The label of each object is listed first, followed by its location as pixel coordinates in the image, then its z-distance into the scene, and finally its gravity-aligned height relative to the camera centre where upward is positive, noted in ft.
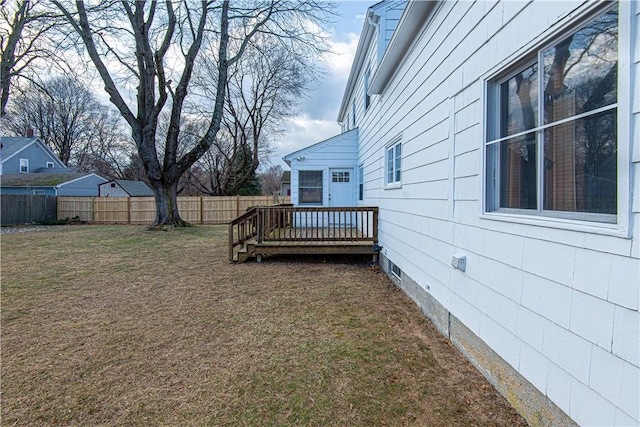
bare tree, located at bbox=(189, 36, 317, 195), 74.30 +24.55
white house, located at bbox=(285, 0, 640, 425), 4.82 +0.19
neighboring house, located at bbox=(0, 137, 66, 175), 83.59 +13.87
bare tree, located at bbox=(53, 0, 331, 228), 39.81 +21.63
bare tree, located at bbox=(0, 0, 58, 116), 39.11 +21.49
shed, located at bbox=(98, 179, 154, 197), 88.89 +4.63
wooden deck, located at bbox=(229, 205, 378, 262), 22.89 -2.68
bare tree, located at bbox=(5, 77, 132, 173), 105.81 +26.86
